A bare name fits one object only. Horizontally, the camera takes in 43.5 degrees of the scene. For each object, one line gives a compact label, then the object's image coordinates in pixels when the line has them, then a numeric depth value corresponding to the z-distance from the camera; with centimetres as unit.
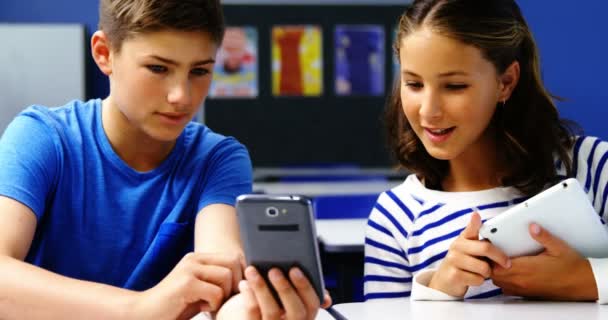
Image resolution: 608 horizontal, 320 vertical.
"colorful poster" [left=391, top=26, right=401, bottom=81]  598
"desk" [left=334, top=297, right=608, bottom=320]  136
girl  146
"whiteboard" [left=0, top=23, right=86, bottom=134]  547
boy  149
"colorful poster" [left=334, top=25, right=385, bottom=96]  599
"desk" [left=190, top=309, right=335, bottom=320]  139
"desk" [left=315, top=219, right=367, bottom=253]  266
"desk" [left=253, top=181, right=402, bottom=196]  489
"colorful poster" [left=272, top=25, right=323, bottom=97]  591
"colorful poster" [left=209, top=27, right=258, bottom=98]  588
